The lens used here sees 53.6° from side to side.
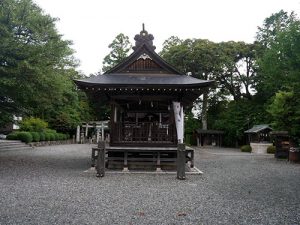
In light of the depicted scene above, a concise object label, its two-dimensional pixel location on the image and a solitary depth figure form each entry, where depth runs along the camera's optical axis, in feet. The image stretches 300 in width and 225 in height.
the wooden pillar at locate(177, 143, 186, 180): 34.14
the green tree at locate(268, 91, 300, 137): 60.23
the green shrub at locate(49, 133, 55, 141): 104.81
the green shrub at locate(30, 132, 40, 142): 91.25
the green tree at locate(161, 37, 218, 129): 118.42
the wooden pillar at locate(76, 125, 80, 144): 129.08
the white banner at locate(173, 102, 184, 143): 43.43
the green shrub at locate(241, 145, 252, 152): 101.26
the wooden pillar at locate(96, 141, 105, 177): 34.71
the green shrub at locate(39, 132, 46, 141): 97.14
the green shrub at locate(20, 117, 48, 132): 97.86
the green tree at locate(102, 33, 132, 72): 134.51
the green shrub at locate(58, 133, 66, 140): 116.21
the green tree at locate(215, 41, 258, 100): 121.47
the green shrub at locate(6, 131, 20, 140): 88.63
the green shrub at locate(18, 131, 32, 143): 87.20
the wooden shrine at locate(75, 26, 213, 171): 40.52
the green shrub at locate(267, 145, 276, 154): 91.03
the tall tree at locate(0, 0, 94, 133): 41.65
